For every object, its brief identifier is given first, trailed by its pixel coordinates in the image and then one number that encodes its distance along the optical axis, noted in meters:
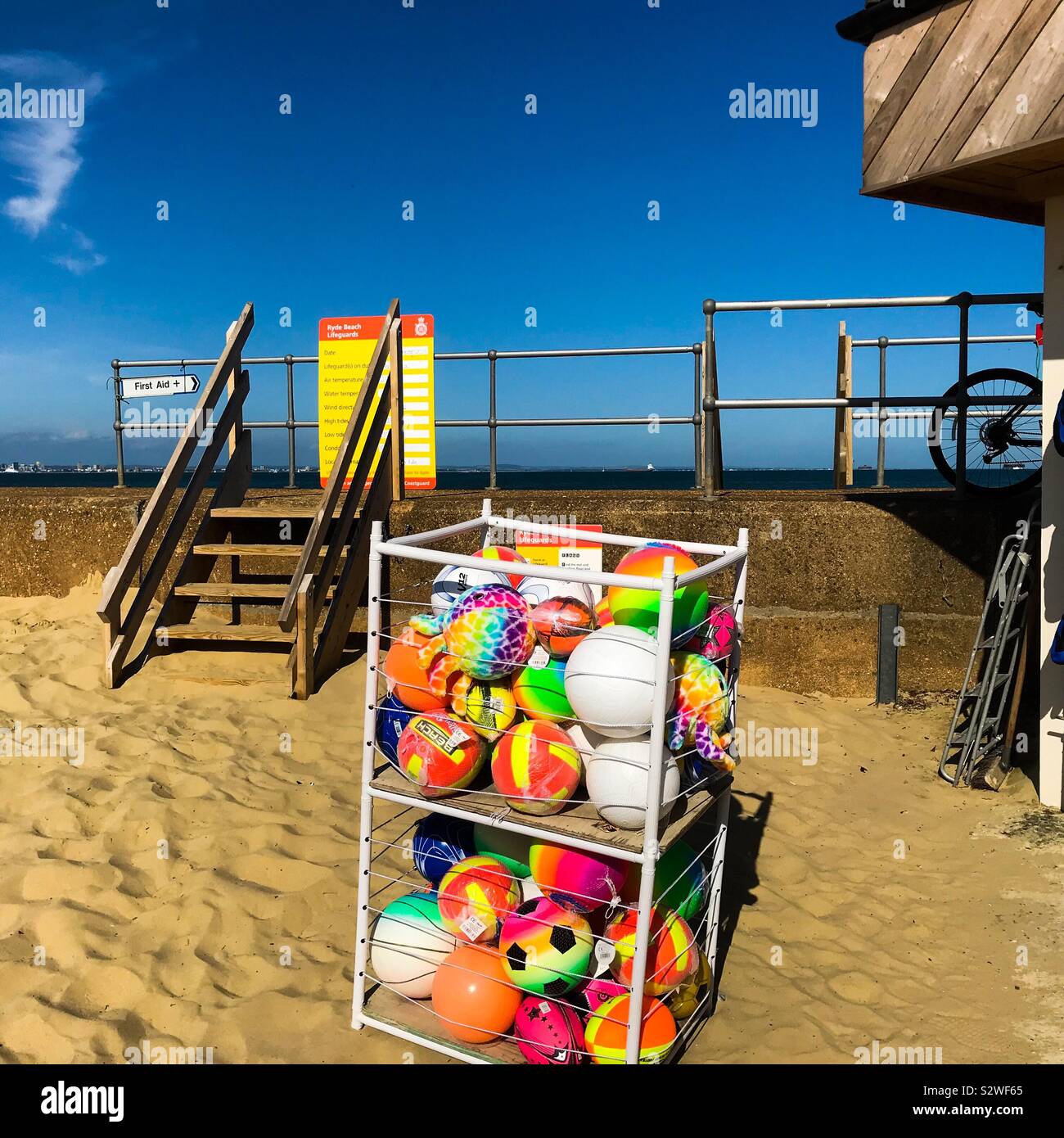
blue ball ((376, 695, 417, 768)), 3.21
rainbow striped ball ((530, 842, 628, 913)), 2.84
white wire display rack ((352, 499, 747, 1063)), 2.56
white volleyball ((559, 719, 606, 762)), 2.83
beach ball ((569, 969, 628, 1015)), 2.87
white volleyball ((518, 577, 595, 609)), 3.44
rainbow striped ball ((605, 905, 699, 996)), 2.85
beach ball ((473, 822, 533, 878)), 3.09
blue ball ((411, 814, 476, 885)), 3.25
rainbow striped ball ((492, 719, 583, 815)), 2.79
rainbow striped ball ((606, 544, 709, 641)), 2.91
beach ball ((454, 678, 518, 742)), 2.94
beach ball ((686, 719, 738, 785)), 2.88
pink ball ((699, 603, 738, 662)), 3.21
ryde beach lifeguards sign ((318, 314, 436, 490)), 7.89
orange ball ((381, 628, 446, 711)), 3.12
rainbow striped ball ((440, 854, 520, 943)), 2.97
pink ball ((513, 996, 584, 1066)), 2.80
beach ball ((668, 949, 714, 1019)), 3.03
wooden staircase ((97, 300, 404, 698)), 5.87
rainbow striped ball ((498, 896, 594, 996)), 2.82
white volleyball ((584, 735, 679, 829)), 2.68
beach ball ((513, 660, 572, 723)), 2.90
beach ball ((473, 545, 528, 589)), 3.61
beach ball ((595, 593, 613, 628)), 3.20
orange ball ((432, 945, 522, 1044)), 2.89
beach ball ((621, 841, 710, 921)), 2.95
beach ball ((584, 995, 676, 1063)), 2.77
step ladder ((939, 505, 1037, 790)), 5.08
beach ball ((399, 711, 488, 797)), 2.91
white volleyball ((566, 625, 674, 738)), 2.63
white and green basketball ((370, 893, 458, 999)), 3.11
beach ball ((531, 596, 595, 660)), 2.97
